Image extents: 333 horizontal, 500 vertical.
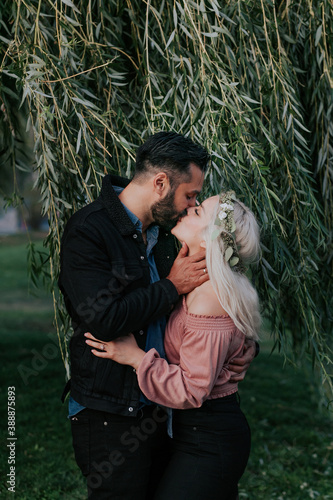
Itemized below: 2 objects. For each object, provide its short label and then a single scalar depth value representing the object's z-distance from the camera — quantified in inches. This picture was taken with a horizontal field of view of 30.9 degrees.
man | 83.9
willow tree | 110.0
